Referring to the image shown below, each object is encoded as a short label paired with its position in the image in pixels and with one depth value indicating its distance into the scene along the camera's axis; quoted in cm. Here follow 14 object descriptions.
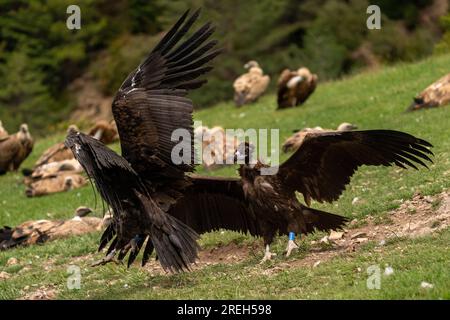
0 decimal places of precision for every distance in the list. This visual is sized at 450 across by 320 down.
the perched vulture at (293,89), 1961
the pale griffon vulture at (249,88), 2178
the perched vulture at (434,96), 1515
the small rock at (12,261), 1021
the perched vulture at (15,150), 1833
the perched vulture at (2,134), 1882
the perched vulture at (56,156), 1719
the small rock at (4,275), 959
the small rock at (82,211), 1262
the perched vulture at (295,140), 1430
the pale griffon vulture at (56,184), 1542
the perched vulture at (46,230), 1143
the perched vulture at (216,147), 1440
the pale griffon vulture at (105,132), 1903
